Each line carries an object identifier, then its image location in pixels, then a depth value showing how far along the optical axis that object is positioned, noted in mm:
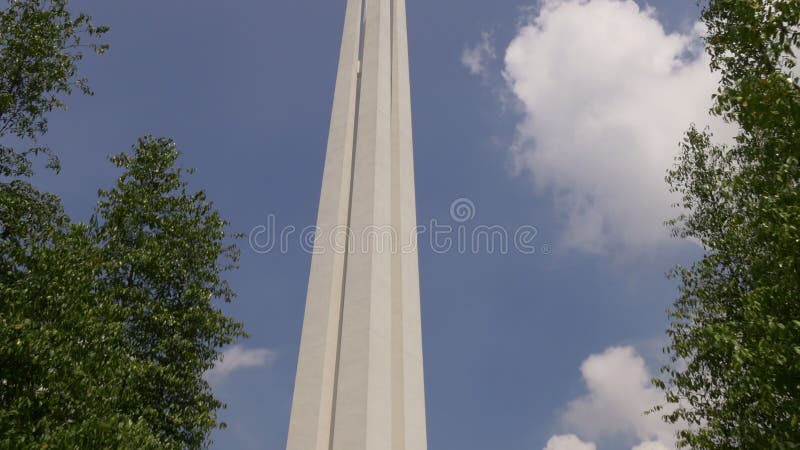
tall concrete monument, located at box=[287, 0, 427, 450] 15516
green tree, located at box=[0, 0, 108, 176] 14219
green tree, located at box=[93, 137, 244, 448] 17047
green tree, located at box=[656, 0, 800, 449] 10242
